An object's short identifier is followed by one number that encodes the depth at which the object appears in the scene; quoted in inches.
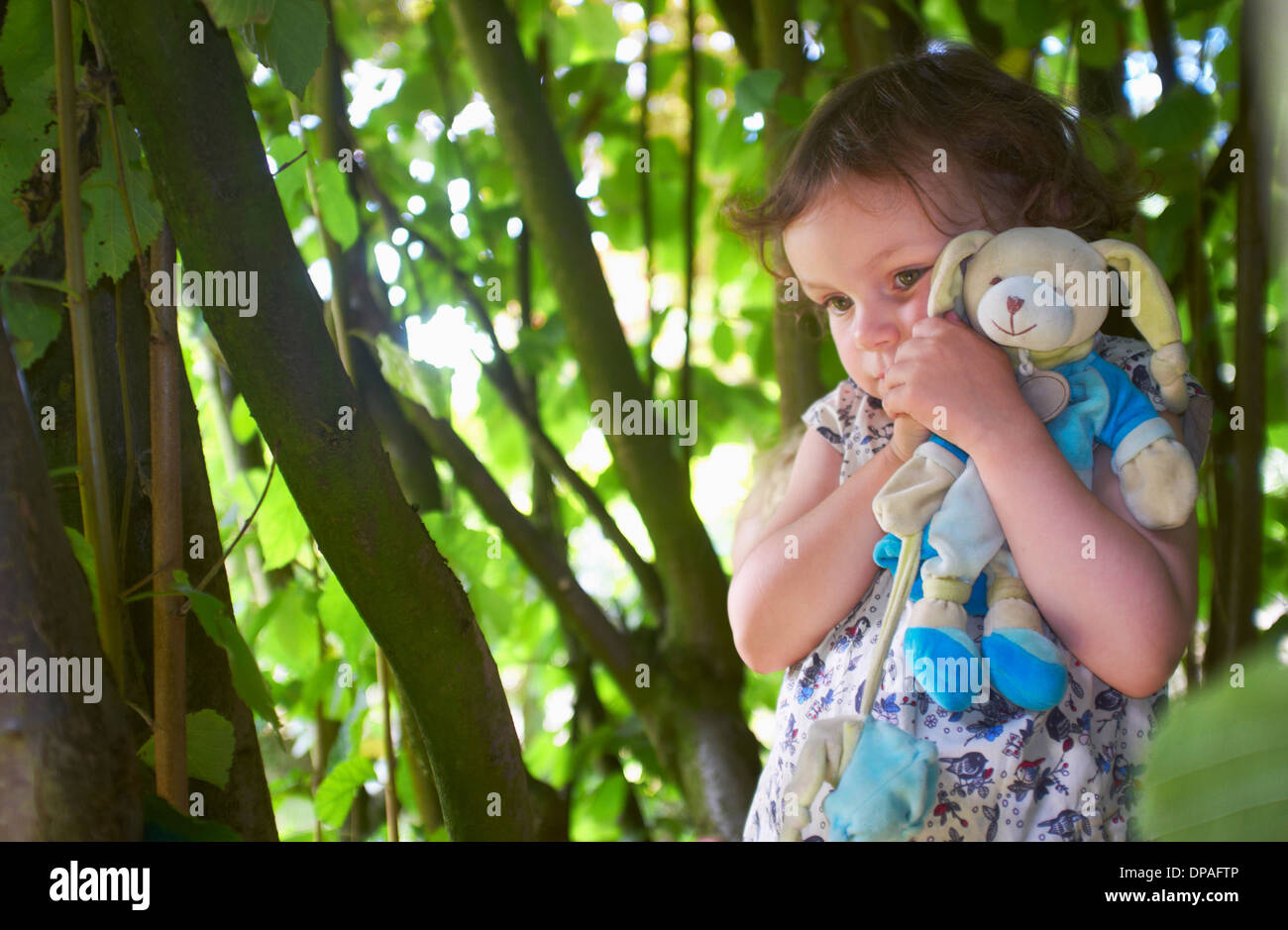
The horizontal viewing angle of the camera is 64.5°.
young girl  23.6
